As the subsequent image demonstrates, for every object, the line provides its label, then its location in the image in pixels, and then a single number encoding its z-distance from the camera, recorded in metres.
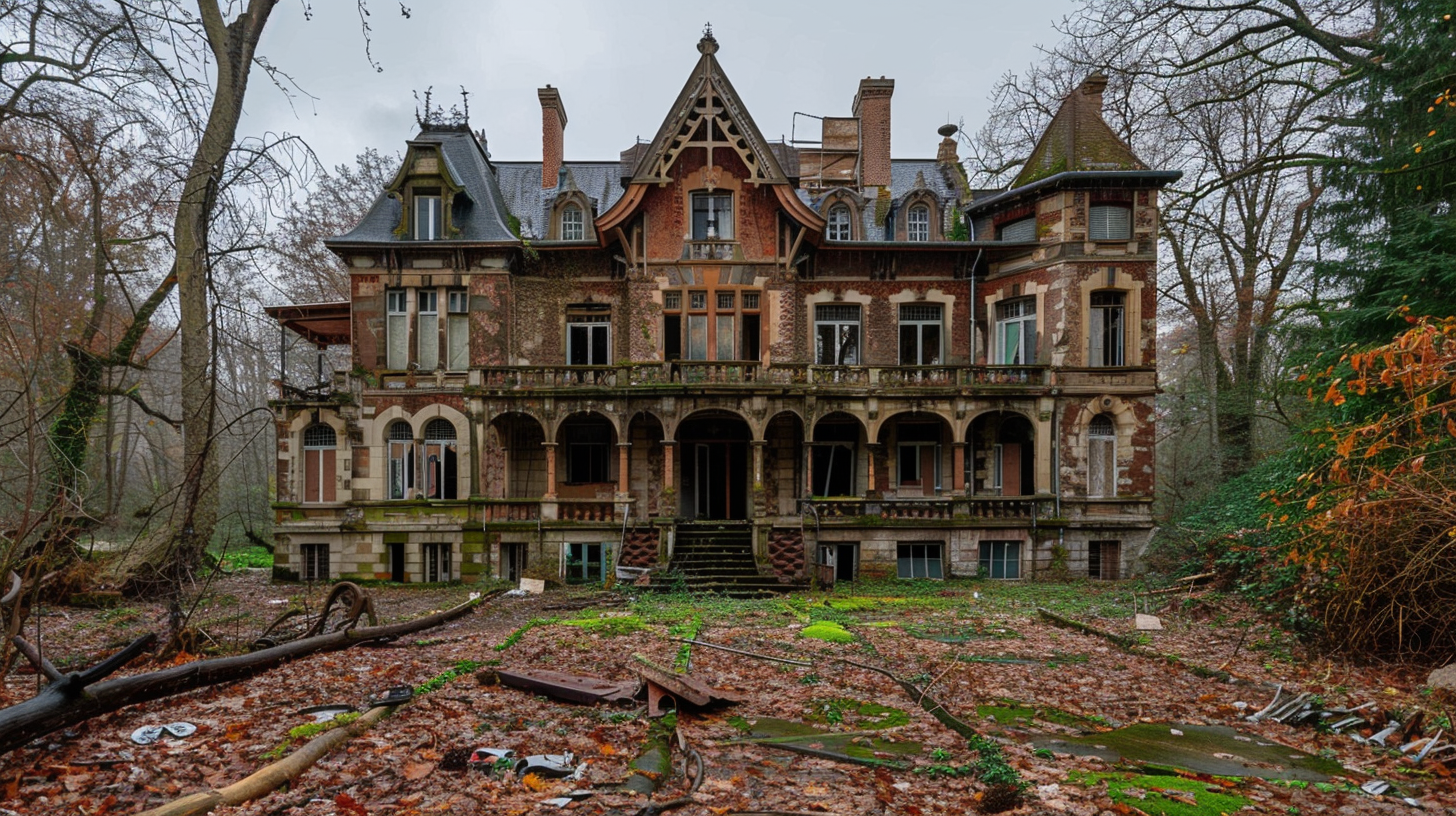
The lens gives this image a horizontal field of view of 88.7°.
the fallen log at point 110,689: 5.78
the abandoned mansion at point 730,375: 21.09
